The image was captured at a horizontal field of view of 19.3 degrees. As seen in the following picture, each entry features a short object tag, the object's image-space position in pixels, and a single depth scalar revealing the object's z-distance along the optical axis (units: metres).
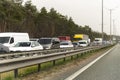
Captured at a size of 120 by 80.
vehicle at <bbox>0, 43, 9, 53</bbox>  29.43
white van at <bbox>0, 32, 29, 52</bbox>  33.69
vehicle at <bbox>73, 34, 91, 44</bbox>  79.93
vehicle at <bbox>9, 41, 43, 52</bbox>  30.97
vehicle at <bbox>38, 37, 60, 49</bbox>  41.84
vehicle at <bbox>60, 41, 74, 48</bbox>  49.44
